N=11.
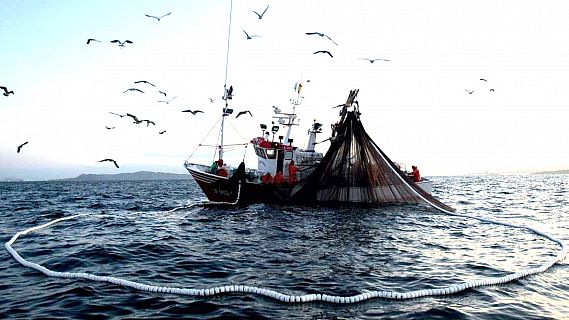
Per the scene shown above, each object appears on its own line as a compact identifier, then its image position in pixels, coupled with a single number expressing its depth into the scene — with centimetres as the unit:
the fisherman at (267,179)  2511
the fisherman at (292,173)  2475
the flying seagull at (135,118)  1853
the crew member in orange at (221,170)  2514
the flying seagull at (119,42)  1557
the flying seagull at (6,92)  1403
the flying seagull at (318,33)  1402
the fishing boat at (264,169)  2392
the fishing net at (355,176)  2028
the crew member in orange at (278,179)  2464
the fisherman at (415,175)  2647
